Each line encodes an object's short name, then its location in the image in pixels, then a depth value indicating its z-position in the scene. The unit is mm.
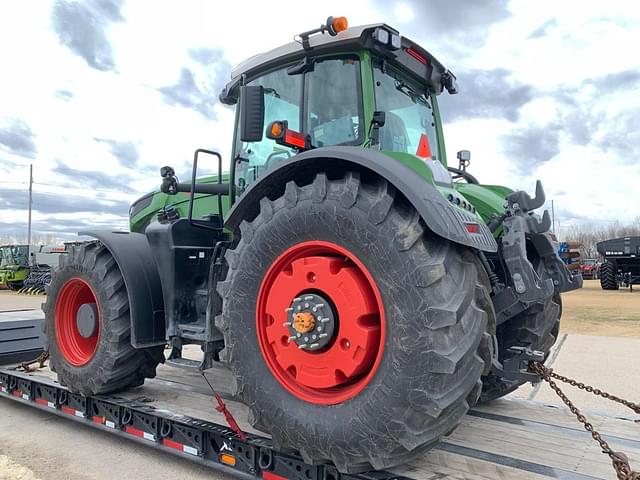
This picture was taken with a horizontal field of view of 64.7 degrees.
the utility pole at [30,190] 48181
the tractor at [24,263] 27891
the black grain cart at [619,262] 24641
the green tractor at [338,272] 2504
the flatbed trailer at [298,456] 2941
